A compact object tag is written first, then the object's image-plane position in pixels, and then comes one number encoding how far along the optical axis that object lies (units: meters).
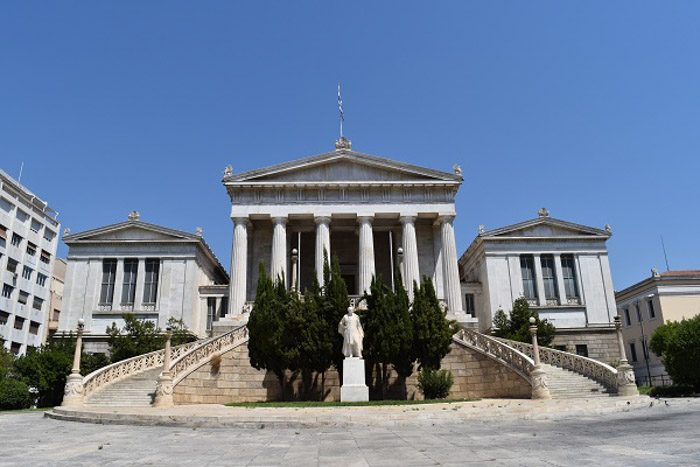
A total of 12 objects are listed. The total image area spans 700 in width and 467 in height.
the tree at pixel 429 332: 23.88
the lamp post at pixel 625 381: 21.25
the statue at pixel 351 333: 21.30
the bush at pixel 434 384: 22.80
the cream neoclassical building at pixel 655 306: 47.72
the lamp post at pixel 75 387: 21.83
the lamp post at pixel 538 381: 21.30
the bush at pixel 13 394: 26.23
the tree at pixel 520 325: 35.50
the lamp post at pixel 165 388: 21.94
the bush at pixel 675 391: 27.17
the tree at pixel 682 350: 27.38
